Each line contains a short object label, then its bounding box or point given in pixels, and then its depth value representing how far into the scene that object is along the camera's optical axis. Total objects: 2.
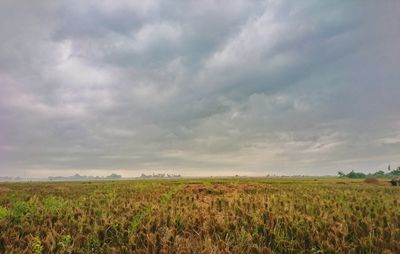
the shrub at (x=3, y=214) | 10.37
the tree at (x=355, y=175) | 141.19
